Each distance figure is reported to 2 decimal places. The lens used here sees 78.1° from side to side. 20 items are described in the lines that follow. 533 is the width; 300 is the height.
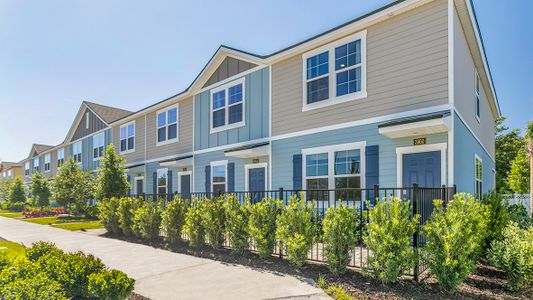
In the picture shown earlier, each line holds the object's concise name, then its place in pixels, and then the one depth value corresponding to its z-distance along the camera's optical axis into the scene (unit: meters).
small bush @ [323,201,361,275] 5.43
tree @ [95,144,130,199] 15.77
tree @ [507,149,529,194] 24.73
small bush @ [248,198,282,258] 6.59
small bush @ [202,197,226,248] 7.62
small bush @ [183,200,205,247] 7.90
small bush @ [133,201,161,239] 9.60
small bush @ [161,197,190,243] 8.79
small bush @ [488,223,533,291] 4.80
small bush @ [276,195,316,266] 5.86
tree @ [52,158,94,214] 19.62
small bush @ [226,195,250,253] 7.04
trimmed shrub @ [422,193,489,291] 4.53
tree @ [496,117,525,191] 29.80
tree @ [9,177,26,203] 31.85
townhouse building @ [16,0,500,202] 7.65
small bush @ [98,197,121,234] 11.16
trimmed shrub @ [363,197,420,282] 4.74
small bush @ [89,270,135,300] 3.84
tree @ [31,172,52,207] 26.69
